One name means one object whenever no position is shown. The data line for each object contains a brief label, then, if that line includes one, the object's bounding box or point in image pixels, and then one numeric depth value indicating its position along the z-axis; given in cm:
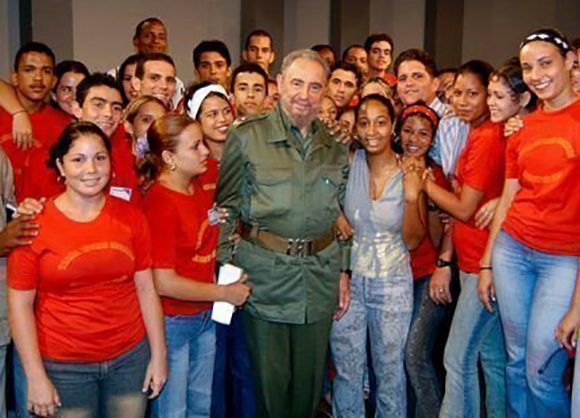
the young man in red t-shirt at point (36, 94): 362
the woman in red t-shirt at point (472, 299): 301
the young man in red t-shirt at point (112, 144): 295
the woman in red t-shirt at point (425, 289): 318
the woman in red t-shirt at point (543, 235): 261
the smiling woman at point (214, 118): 333
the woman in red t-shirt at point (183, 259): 265
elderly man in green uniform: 284
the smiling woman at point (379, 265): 310
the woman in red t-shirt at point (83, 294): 224
